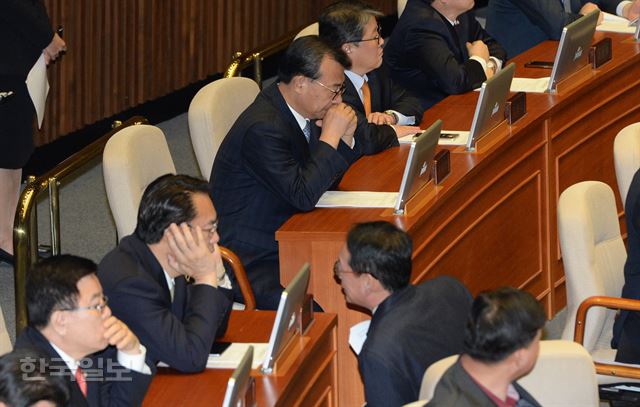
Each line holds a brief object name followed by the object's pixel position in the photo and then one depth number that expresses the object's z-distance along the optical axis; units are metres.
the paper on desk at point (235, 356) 8.17
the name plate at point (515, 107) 11.85
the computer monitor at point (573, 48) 12.61
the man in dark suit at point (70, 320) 7.30
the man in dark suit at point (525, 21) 14.80
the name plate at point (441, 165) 10.60
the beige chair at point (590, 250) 9.57
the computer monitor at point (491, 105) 11.17
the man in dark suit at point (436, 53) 13.09
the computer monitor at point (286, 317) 7.84
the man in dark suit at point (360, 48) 11.96
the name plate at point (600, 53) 13.40
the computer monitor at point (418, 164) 9.88
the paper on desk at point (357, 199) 10.34
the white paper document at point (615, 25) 15.10
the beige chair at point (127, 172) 9.98
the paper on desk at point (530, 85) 13.00
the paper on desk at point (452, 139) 11.65
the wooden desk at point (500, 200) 9.86
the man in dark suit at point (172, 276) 7.98
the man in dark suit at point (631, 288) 9.58
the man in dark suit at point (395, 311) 7.90
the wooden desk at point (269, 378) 7.73
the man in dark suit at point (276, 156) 10.27
